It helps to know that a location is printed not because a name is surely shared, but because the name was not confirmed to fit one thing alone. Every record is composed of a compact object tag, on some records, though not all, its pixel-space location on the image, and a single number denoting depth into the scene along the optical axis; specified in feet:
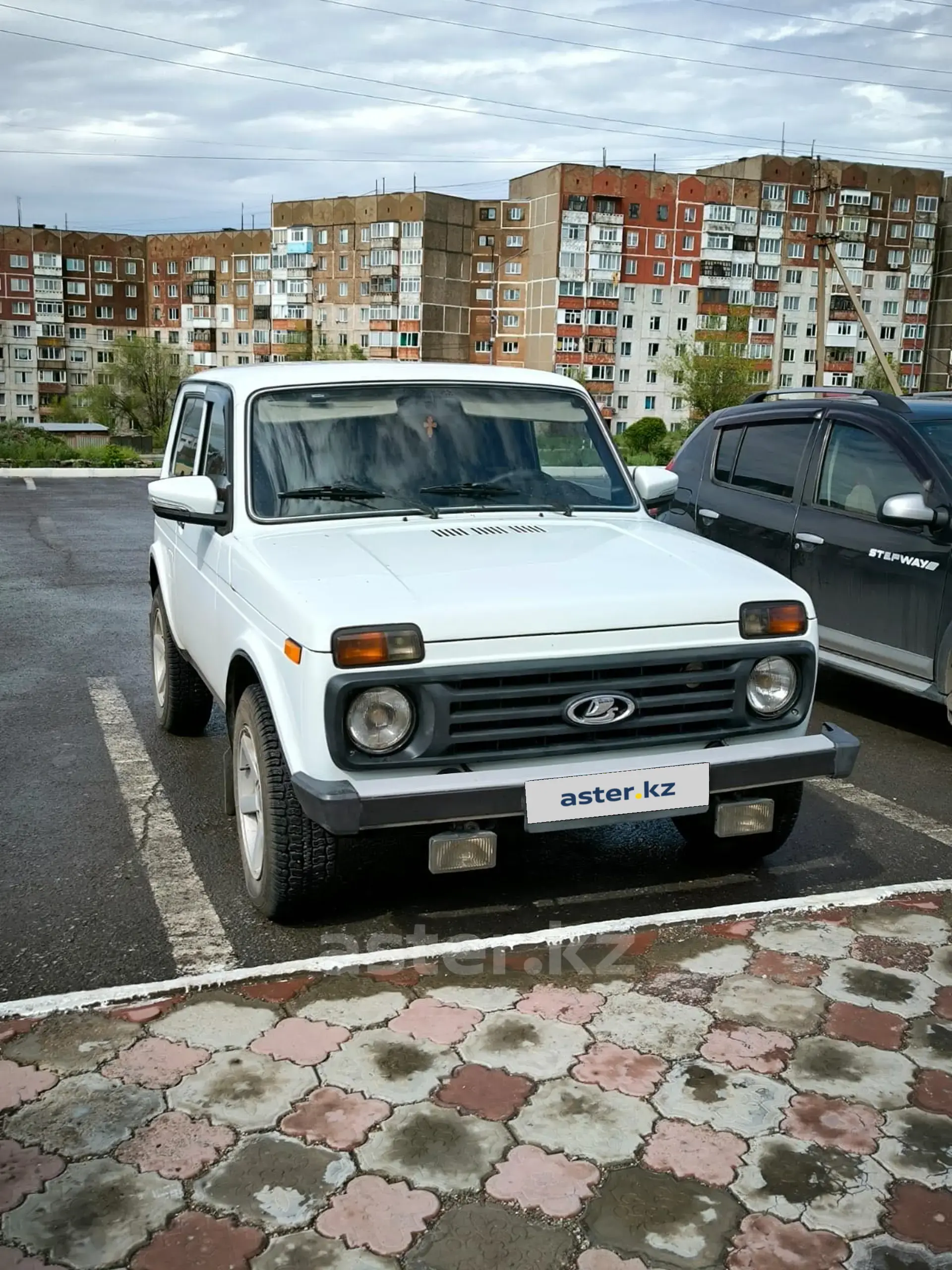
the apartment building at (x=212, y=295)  399.44
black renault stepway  22.76
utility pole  130.00
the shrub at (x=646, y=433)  187.21
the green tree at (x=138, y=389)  370.94
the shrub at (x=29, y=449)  108.37
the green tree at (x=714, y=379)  286.87
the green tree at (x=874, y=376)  328.70
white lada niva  12.94
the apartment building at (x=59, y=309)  417.08
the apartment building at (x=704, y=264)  331.36
